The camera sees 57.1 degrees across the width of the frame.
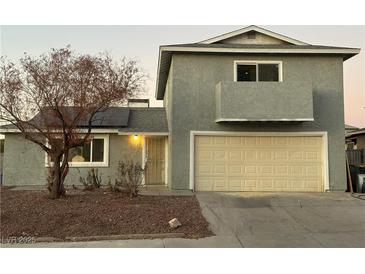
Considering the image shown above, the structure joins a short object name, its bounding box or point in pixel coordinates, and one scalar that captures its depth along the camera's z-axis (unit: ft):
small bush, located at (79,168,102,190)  41.42
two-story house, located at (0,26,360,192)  42.29
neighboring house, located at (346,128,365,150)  69.97
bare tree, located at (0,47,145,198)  33.32
